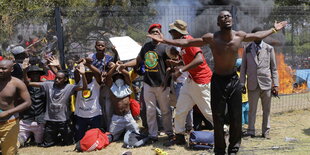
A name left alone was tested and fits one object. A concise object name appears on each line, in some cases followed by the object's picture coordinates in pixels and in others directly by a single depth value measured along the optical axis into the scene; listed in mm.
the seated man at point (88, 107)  6391
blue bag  5676
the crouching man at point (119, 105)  6320
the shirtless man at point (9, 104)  4715
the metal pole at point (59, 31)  7387
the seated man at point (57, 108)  6230
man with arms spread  4574
